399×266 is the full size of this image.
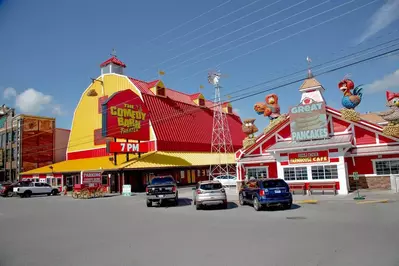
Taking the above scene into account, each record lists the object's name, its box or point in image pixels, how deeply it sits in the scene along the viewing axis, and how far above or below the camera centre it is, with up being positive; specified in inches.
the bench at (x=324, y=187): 898.4 -63.0
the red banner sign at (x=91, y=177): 1240.8 -2.9
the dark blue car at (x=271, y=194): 631.8 -53.1
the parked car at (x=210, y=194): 695.1 -53.2
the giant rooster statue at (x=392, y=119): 905.5 +134.5
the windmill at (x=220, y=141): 1477.6 +221.4
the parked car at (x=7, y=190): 1467.8 -44.7
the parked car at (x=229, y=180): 1470.6 -50.2
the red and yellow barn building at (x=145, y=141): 1460.4 +200.0
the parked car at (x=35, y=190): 1378.0 -49.4
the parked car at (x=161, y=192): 810.8 -50.7
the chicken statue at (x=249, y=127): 1275.8 +177.4
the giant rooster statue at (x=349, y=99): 983.6 +229.8
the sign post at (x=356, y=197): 747.0 -81.0
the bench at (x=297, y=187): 983.6 -64.5
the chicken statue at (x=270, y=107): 1291.8 +264.0
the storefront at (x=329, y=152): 922.7 +43.2
